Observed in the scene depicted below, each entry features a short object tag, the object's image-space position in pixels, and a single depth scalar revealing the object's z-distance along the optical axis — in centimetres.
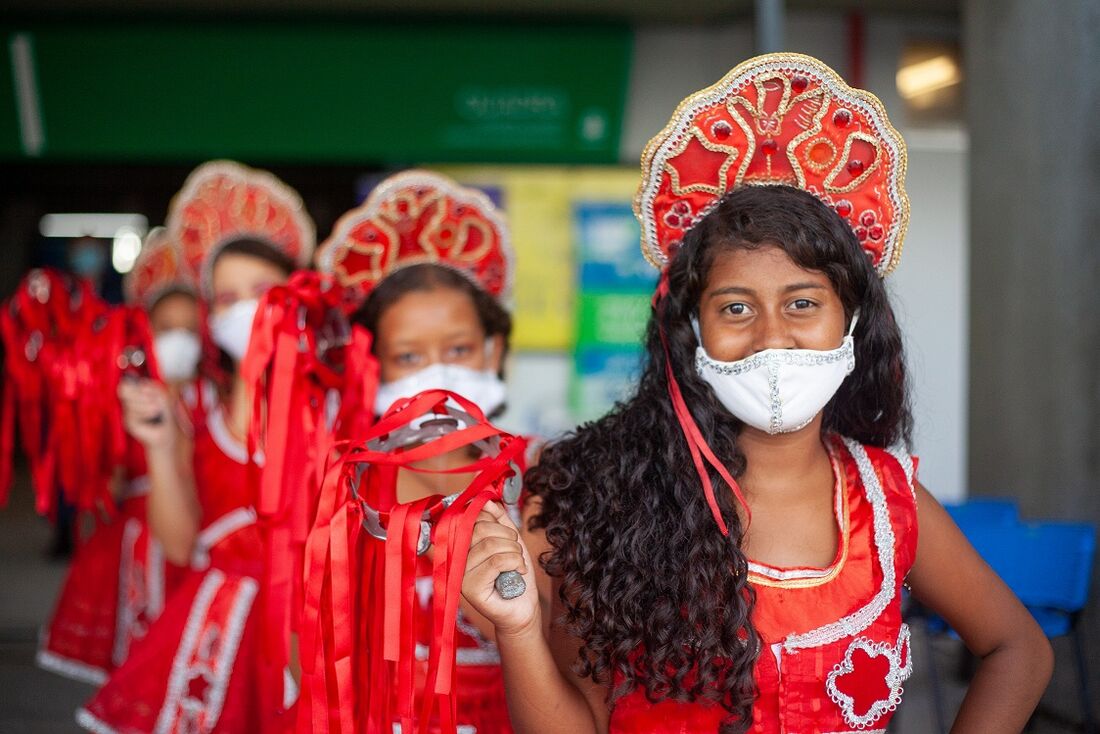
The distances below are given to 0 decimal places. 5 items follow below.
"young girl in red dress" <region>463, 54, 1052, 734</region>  190
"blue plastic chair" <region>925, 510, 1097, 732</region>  388
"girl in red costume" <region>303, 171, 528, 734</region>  254
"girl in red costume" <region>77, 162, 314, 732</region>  333
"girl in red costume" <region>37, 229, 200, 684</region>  444
